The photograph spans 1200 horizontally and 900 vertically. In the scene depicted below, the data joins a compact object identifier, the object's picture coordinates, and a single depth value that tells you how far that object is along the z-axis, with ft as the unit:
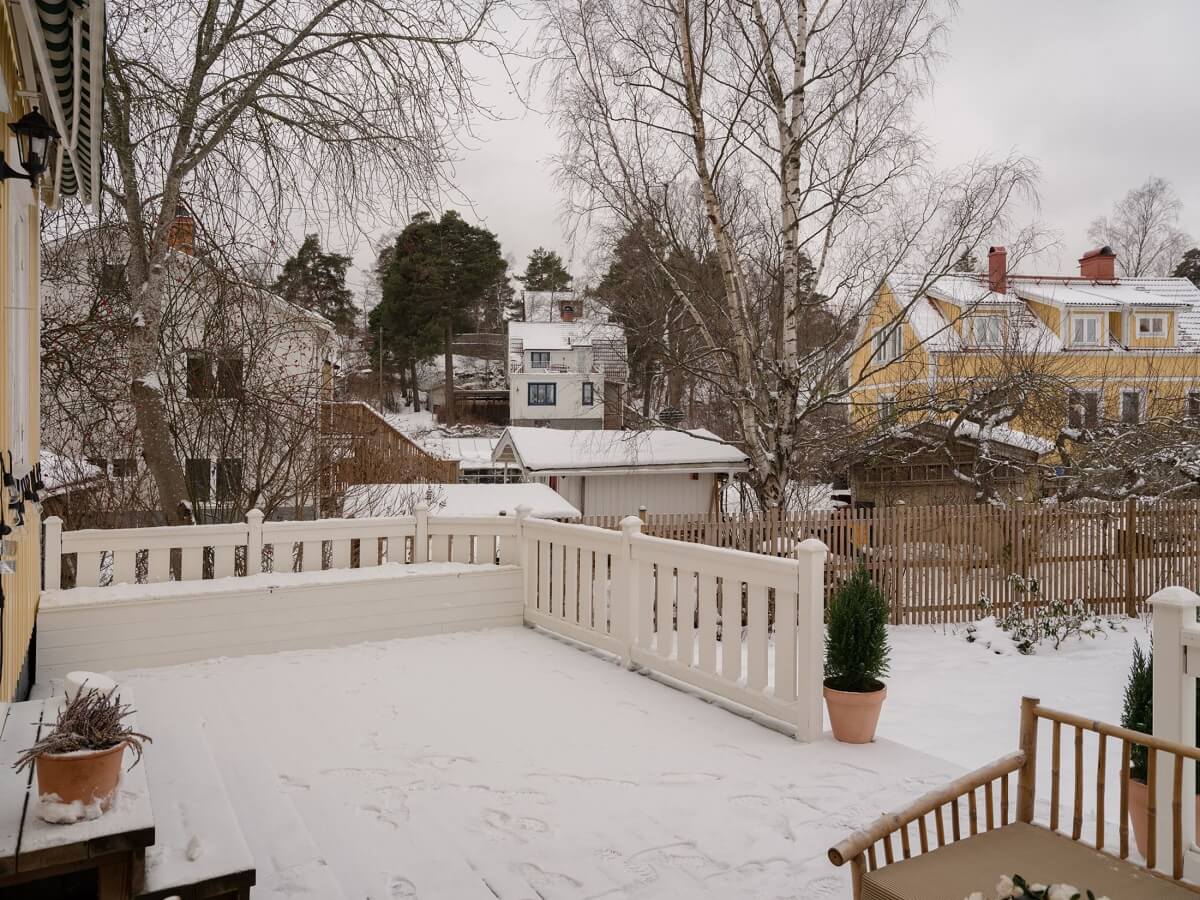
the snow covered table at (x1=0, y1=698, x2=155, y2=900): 6.21
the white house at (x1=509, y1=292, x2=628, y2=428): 104.88
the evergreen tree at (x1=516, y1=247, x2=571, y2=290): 130.93
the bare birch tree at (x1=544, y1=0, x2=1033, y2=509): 30.53
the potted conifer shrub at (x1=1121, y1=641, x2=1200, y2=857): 10.37
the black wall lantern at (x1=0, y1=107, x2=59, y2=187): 9.47
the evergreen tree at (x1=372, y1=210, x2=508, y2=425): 108.27
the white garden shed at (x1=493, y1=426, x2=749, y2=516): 54.03
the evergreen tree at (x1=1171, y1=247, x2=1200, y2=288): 109.55
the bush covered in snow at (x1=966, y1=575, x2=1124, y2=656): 27.32
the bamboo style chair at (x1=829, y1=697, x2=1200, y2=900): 6.91
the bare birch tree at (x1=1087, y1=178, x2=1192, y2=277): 103.35
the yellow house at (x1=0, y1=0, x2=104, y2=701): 8.99
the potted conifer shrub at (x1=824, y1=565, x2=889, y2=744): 13.73
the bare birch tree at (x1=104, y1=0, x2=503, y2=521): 20.92
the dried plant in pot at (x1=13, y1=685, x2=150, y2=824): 6.62
